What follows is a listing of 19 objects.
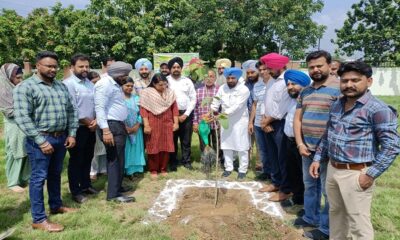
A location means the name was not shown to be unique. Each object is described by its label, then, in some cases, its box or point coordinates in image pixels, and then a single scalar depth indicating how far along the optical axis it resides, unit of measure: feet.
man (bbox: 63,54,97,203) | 14.23
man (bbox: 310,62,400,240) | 7.97
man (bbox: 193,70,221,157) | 19.22
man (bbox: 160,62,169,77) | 19.93
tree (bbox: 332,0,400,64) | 69.31
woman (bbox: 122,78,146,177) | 16.43
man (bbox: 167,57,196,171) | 18.88
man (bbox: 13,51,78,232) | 11.02
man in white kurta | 16.94
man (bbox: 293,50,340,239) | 10.34
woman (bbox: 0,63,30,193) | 15.28
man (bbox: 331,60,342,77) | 16.76
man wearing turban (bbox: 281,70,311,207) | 12.16
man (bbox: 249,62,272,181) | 16.11
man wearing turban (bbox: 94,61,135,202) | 13.43
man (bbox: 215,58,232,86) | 20.94
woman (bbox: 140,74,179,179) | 17.60
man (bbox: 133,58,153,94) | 18.74
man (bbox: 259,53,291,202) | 13.98
